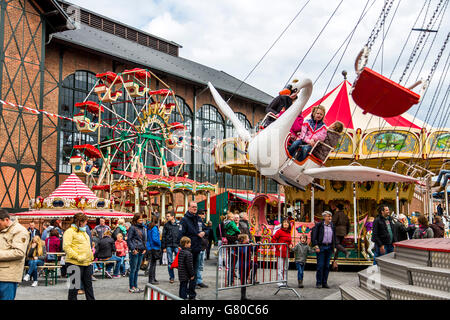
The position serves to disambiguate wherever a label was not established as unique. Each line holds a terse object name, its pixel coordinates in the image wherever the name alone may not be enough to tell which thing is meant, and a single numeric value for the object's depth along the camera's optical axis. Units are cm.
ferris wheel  2397
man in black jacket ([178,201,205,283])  877
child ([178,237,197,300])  777
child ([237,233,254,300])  840
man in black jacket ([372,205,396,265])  1012
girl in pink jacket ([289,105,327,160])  978
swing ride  838
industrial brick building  2383
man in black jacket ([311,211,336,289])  1008
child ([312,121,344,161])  1005
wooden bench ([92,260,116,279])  1188
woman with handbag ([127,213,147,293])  937
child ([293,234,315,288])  1021
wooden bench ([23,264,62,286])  1076
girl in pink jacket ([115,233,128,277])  1254
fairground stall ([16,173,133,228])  1650
